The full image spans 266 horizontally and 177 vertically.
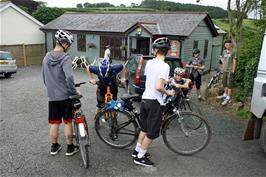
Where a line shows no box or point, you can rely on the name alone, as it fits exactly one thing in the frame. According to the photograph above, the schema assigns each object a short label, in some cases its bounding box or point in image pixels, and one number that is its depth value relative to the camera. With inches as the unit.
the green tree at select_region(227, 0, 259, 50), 333.1
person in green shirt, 307.1
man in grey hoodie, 152.9
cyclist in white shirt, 143.7
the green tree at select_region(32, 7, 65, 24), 1009.5
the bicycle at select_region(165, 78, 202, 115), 175.0
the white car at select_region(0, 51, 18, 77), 523.2
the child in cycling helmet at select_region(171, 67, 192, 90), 227.2
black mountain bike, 169.9
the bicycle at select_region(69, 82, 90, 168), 151.9
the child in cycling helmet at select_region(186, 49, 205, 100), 327.9
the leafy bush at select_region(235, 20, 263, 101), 276.1
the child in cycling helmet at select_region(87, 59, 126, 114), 200.4
